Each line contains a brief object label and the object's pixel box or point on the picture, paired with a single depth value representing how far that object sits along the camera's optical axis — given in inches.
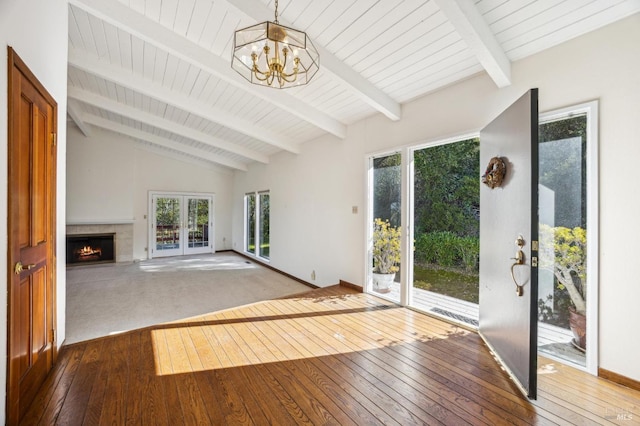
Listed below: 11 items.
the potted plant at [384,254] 155.9
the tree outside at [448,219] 130.7
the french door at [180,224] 335.6
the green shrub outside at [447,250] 131.9
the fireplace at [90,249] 286.7
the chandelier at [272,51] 74.9
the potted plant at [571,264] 90.7
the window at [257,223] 303.7
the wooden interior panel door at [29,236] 61.9
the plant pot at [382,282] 158.9
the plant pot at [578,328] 89.9
